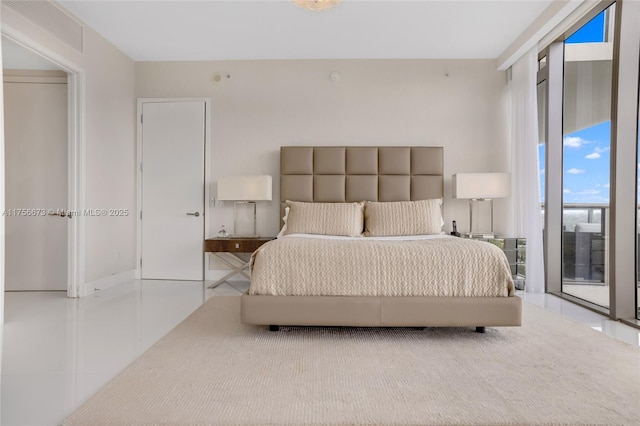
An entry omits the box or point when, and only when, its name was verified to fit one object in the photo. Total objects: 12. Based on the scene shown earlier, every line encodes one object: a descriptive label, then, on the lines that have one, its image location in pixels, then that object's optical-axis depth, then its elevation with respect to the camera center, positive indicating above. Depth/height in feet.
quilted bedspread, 8.93 -1.43
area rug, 5.47 -2.88
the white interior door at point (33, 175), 15.06 +1.23
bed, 8.86 -1.74
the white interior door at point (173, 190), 16.89 +0.78
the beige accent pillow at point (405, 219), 13.74 -0.34
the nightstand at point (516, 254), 14.79 -1.65
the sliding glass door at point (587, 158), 11.73 +1.66
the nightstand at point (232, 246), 14.70 -1.41
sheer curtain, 14.17 +1.68
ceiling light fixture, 10.97 +5.75
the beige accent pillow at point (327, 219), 13.98 -0.37
